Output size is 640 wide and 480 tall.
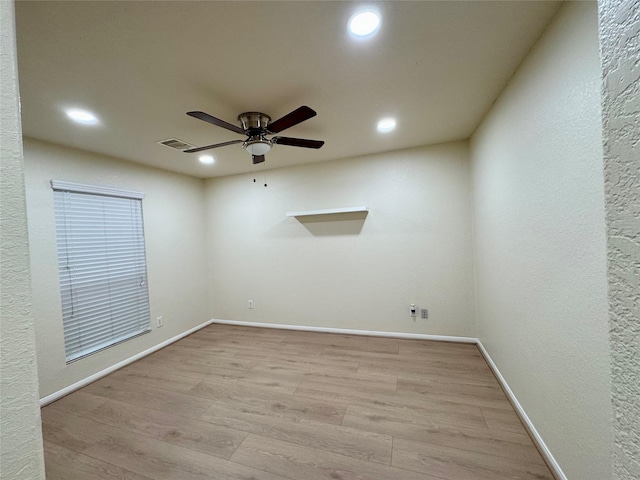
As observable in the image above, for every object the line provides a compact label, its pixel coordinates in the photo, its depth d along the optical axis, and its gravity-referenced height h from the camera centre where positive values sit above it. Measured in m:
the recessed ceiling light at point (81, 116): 1.90 +1.02
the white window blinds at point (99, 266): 2.49 -0.23
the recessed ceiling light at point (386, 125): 2.32 +1.03
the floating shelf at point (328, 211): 3.20 +0.31
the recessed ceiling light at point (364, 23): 1.19 +1.03
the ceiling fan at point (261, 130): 1.73 +0.81
